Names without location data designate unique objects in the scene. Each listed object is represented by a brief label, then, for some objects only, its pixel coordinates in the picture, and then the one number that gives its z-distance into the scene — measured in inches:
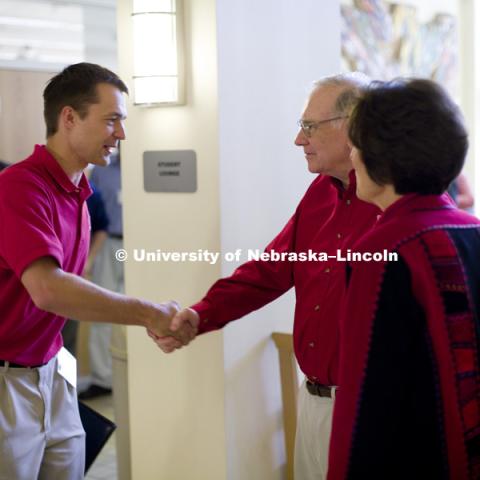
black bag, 109.4
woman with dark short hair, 67.1
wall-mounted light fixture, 117.2
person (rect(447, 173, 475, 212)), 226.2
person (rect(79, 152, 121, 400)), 220.2
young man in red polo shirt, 89.4
